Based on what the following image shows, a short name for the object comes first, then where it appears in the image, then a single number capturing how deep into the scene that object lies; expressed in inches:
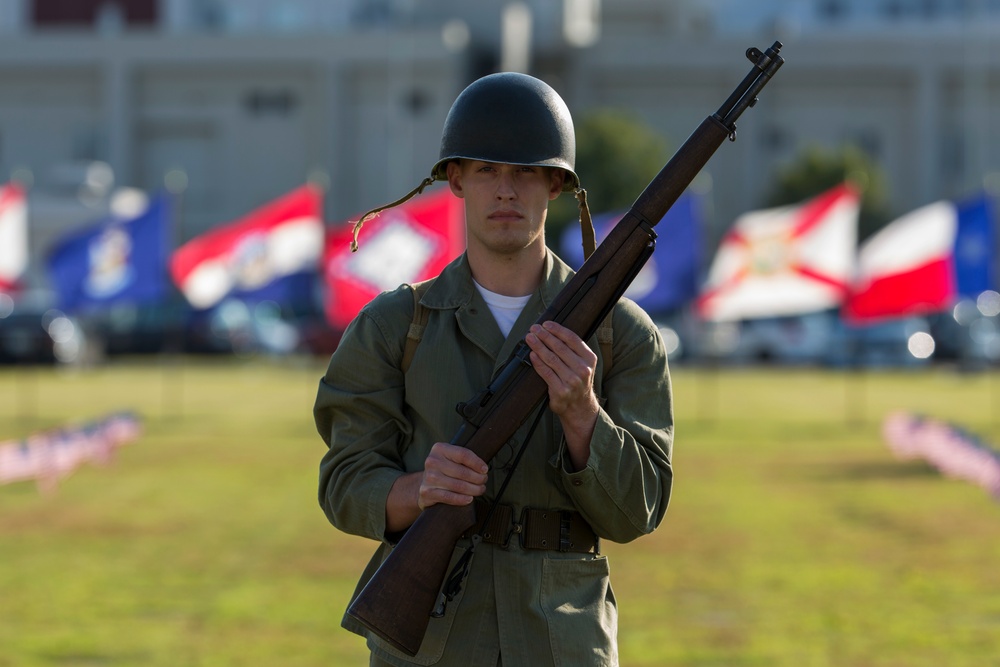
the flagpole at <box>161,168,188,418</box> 1183.1
